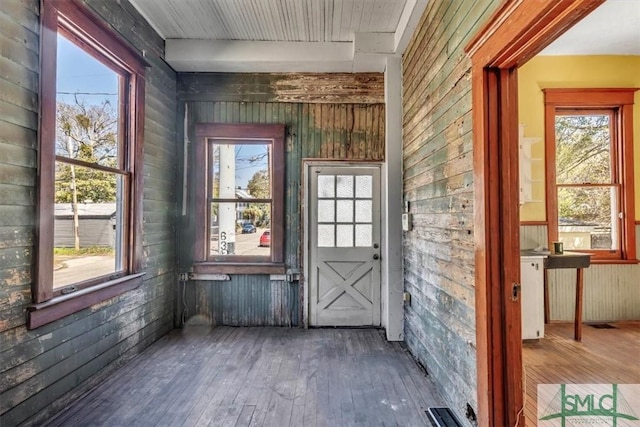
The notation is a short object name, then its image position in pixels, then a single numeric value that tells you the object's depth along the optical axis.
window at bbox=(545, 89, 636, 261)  3.73
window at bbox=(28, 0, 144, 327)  2.04
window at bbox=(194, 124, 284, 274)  3.88
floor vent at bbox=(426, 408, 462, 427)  2.02
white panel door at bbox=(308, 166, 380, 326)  3.92
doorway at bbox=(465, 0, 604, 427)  1.70
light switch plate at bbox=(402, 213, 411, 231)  3.21
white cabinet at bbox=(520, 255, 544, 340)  3.06
